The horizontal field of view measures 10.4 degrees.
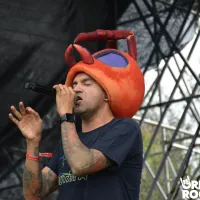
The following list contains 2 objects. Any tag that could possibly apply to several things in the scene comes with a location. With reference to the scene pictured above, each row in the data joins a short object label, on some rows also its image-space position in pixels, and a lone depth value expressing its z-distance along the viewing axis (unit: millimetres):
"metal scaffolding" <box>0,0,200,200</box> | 10798
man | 4098
